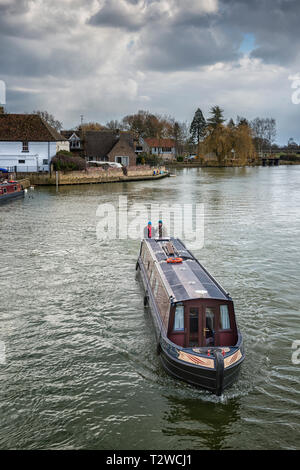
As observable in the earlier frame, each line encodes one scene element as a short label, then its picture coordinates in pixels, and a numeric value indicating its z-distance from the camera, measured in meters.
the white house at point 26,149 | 64.56
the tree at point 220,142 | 110.56
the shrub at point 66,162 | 64.19
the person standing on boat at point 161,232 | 21.70
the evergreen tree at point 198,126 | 156.70
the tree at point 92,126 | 143.24
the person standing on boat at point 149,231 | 21.36
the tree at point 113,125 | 153.52
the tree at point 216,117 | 137.75
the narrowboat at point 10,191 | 46.86
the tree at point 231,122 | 153.50
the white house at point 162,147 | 143.25
